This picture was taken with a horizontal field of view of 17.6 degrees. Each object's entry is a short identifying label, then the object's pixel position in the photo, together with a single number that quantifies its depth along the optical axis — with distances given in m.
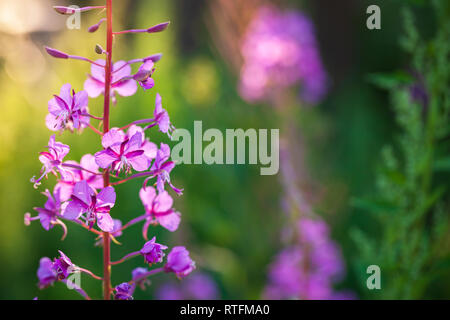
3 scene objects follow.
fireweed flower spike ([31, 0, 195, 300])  0.67
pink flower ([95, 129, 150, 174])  0.67
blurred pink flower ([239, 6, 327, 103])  1.37
